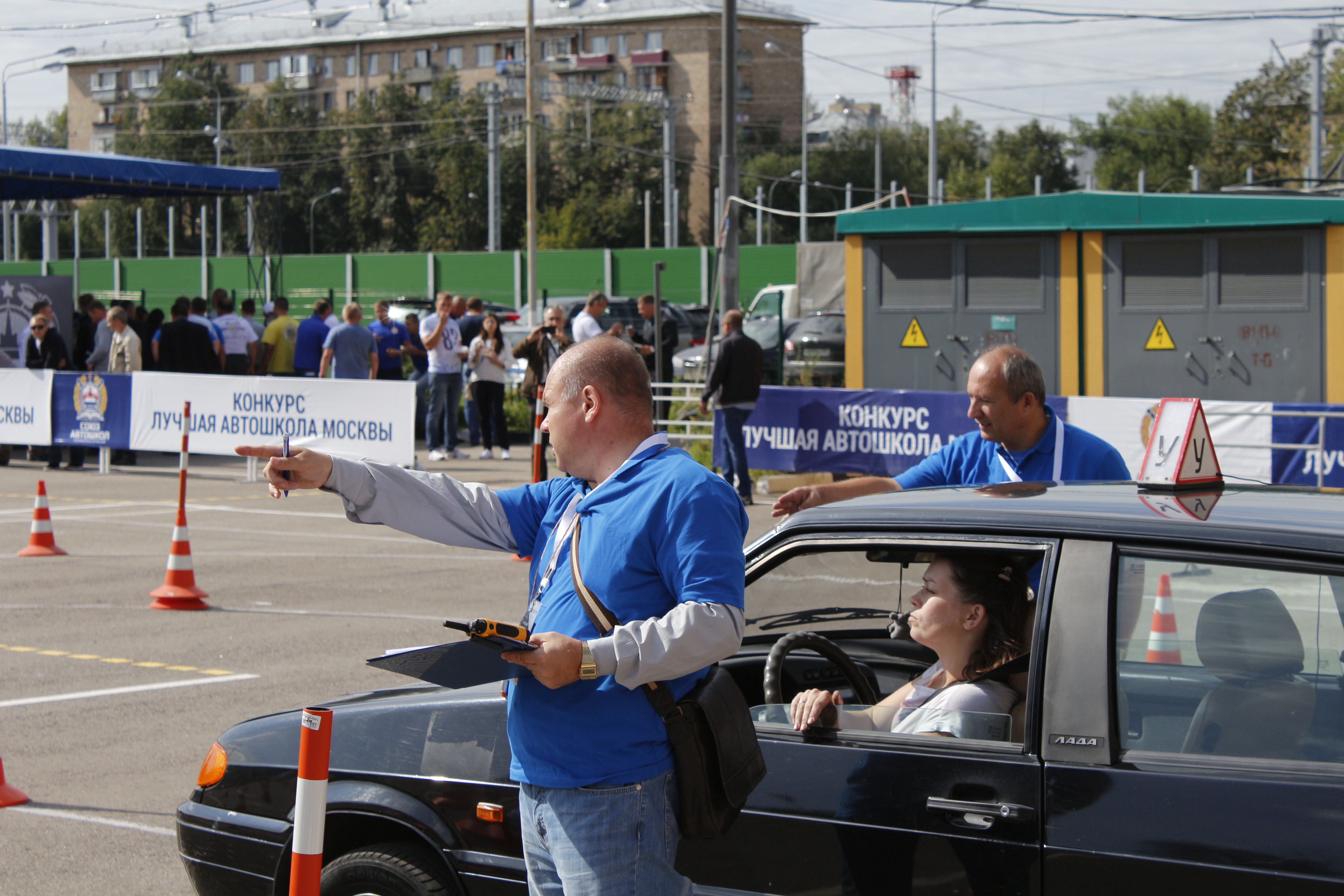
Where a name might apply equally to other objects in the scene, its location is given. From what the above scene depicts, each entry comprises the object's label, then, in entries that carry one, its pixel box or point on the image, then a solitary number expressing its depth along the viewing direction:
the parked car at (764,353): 24.72
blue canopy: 22.69
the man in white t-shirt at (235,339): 20.31
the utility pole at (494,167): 55.06
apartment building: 95.44
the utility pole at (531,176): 30.84
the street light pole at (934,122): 46.22
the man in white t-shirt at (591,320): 17.44
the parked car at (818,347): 23.47
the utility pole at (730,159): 16.97
